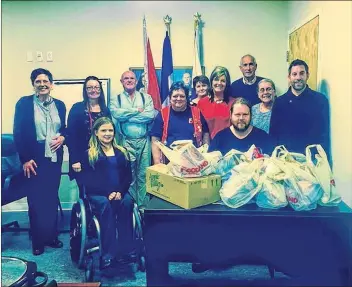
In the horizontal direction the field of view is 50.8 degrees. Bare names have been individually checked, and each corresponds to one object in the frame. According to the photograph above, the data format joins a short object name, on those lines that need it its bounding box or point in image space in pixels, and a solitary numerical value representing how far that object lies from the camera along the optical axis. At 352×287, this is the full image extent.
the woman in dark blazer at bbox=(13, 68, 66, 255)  1.82
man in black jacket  1.67
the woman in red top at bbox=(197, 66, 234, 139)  1.89
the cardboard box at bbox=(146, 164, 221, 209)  1.25
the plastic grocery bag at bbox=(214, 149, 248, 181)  1.33
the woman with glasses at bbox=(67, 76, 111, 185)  1.86
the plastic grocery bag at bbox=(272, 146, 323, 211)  1.21
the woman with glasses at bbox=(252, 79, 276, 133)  1.77
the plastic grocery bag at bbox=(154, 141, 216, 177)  1.28
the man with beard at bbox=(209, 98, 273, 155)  1.55
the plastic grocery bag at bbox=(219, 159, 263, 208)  1.25
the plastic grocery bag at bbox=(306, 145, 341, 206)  1.24
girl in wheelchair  1.66
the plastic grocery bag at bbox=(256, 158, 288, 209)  1.23
